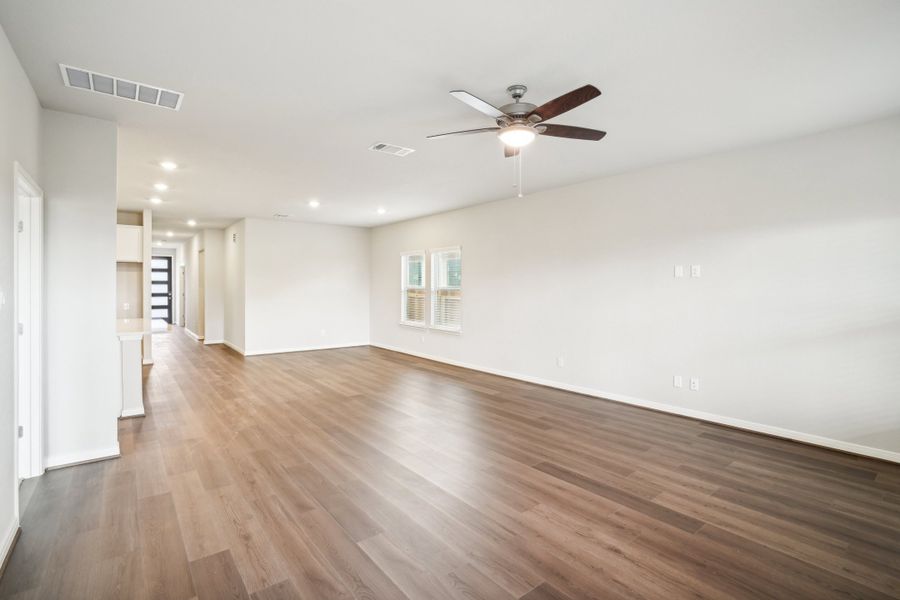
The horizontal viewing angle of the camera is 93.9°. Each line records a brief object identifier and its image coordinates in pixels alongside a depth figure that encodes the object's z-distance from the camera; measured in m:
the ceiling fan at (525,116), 2.48
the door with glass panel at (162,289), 14.87
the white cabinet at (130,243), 6.59
